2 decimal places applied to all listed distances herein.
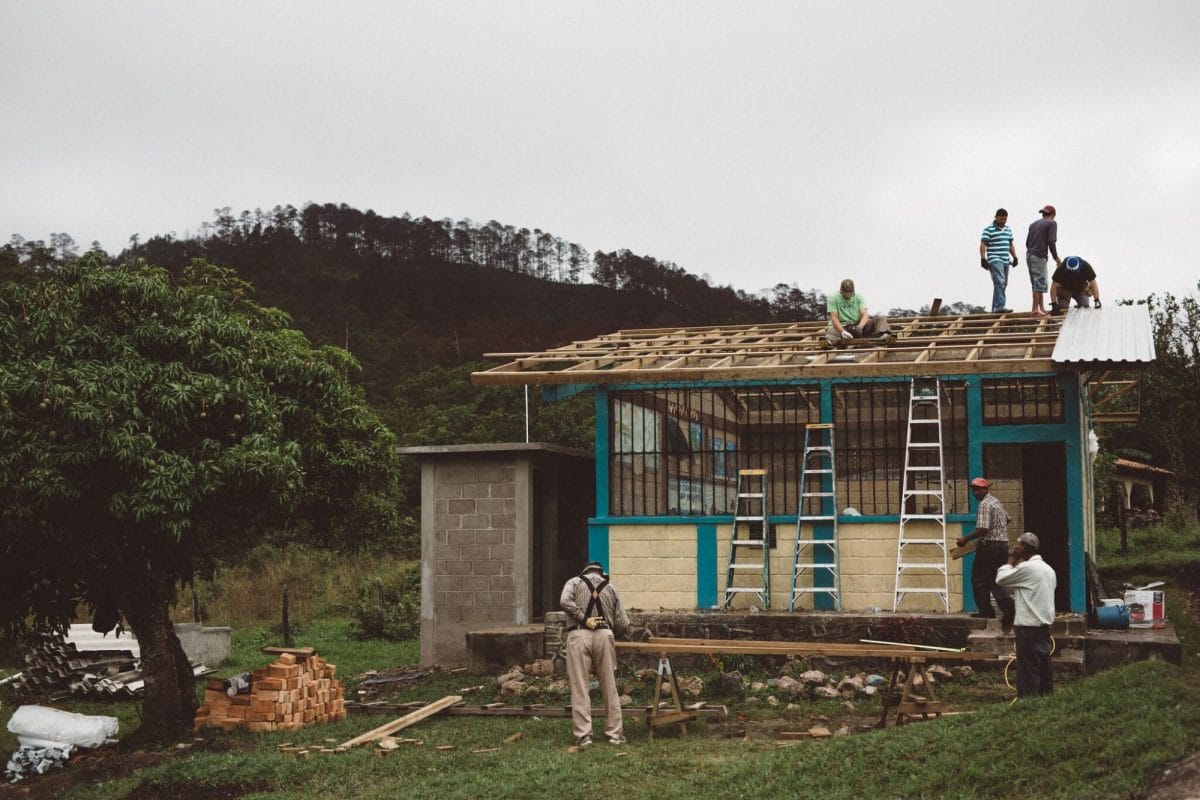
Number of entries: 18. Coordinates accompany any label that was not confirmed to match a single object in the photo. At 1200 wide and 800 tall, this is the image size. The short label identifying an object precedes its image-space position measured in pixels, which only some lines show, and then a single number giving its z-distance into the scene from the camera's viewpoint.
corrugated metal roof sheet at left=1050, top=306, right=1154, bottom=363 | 13.13
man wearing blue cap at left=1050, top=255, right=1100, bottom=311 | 15.97
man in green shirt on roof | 15.82
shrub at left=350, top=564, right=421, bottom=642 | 21.39
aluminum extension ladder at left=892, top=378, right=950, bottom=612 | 14.21
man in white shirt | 10.07
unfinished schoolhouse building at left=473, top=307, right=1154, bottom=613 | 14.20
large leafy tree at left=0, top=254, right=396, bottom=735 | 10.59
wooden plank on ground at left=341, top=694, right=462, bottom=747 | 11.03
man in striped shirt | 17.86
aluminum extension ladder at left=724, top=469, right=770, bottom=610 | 14.87
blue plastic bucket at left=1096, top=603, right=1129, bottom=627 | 13.24
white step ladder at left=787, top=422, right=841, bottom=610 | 14.72
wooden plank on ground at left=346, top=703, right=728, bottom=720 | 11.47
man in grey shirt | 17.42
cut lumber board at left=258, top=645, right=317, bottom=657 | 12.20
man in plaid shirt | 12.91
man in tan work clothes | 10.68
